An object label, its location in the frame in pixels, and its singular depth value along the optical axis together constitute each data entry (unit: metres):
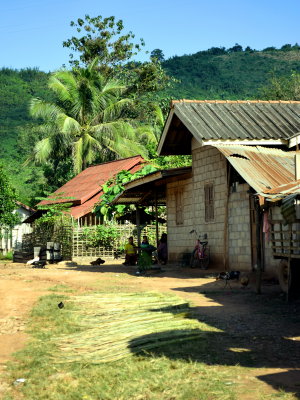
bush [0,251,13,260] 36.00
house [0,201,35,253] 39.74
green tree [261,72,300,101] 44.19
